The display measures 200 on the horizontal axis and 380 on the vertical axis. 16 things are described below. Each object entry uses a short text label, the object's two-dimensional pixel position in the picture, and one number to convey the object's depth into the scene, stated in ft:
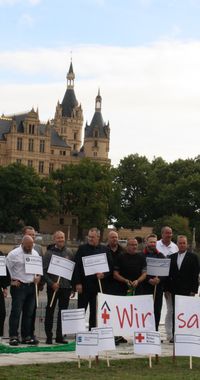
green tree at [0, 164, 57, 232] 343.87
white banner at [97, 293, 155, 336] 48.26
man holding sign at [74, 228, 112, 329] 55.21
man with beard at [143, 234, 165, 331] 58.23
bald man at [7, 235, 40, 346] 54.80
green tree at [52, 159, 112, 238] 360.48
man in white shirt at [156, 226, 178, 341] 59.67
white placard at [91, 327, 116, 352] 46.26
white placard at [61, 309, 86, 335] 47.80
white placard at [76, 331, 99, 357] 45.37
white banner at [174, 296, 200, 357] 48.03
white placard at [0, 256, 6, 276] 54.44
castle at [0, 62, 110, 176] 433.89
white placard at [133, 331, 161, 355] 46.62
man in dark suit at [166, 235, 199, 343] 58.18
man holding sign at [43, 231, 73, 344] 55.72
